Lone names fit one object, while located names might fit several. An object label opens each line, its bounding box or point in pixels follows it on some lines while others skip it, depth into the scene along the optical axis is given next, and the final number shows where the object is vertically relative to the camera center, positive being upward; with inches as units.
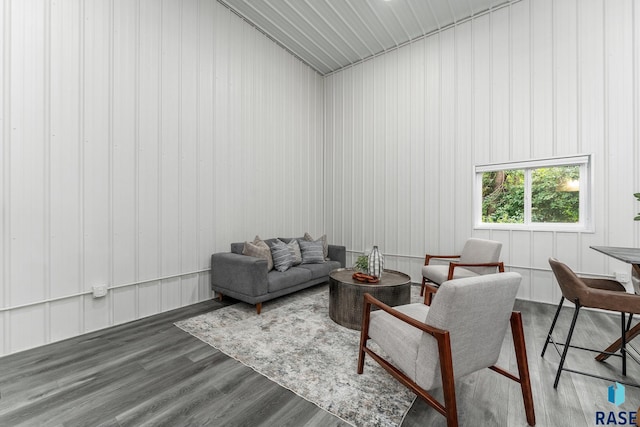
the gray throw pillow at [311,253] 169.9 -24.5
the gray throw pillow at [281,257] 149.6 -23.9
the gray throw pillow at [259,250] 143.0 -19.5
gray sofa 126.7 -32.2
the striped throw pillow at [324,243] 185.1 -20.2
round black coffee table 110.9 -33.4
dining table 80.5 -19.9
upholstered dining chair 70.9 -22.2
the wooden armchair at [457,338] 55.1 -27.4
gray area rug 68.6 -46.7
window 140.6 +10.8
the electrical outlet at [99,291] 109.1 -30.8
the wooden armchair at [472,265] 131.3 -24.2
